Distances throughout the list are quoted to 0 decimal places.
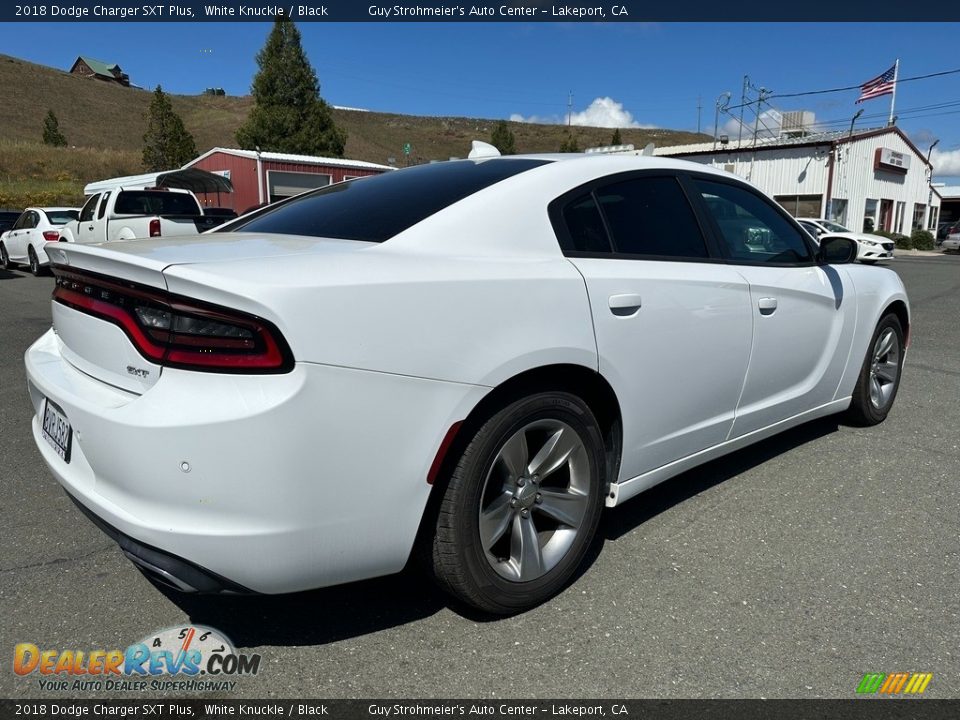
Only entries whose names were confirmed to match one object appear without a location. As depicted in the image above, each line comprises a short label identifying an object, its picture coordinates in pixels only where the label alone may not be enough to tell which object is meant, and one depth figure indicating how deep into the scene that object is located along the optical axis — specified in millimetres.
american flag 32406
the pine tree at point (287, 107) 38688
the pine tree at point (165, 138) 42969
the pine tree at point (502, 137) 56841
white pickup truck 11875
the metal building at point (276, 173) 27062
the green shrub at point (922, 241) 37688
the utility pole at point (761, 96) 35094
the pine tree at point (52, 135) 59500
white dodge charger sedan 1756
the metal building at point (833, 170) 34969
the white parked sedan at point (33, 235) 14344
